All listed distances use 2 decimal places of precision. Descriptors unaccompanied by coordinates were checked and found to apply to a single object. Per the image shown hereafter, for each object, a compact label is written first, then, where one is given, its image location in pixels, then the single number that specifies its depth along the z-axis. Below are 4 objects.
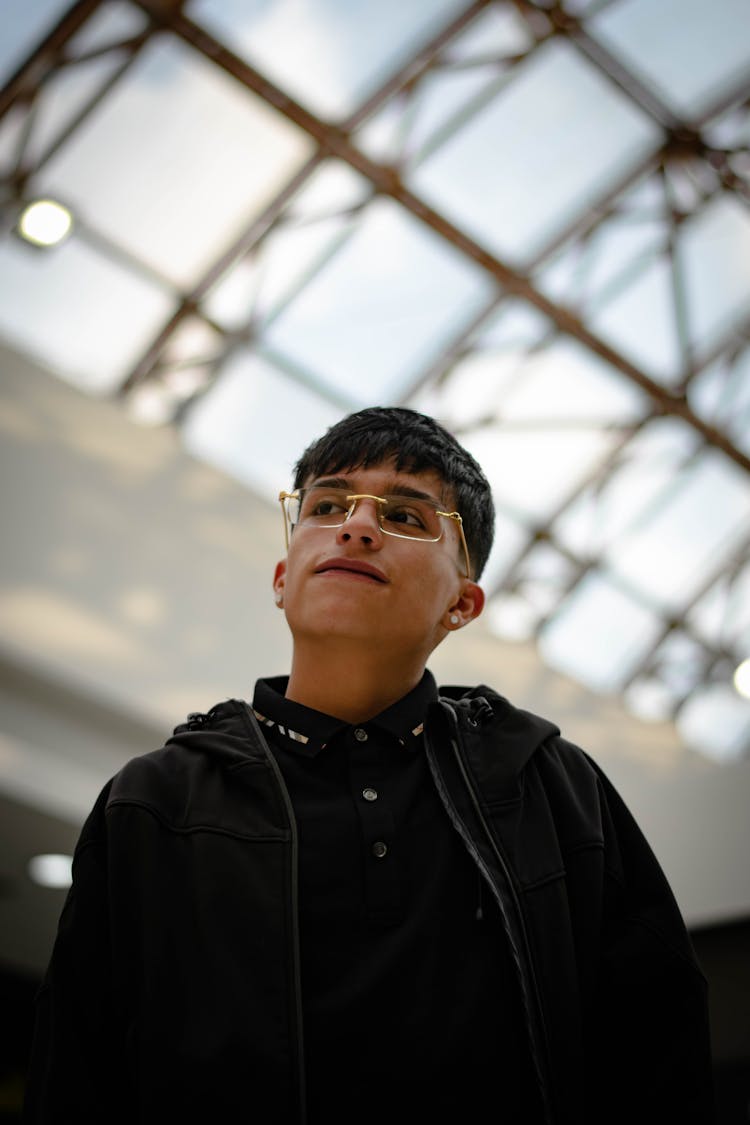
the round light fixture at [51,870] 6.76
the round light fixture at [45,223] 6.57
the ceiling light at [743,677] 8.29
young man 1.41
